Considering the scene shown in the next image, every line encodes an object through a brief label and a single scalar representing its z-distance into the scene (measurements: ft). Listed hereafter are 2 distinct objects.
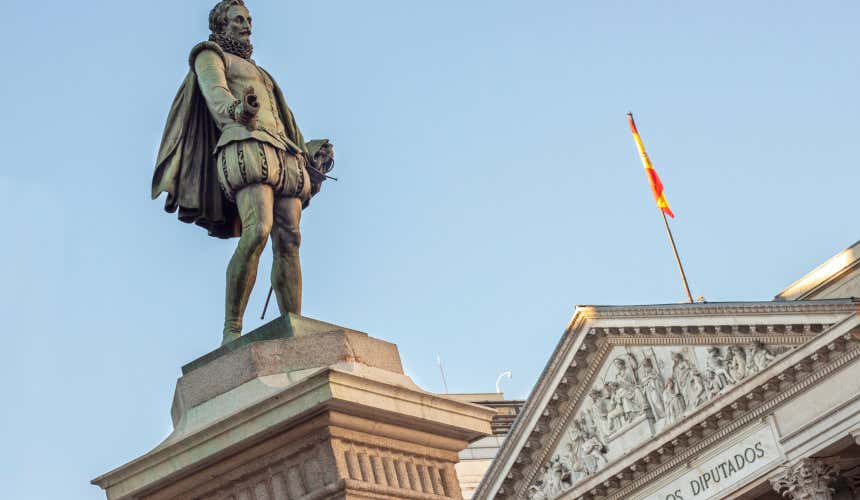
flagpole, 129.49
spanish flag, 133.49
